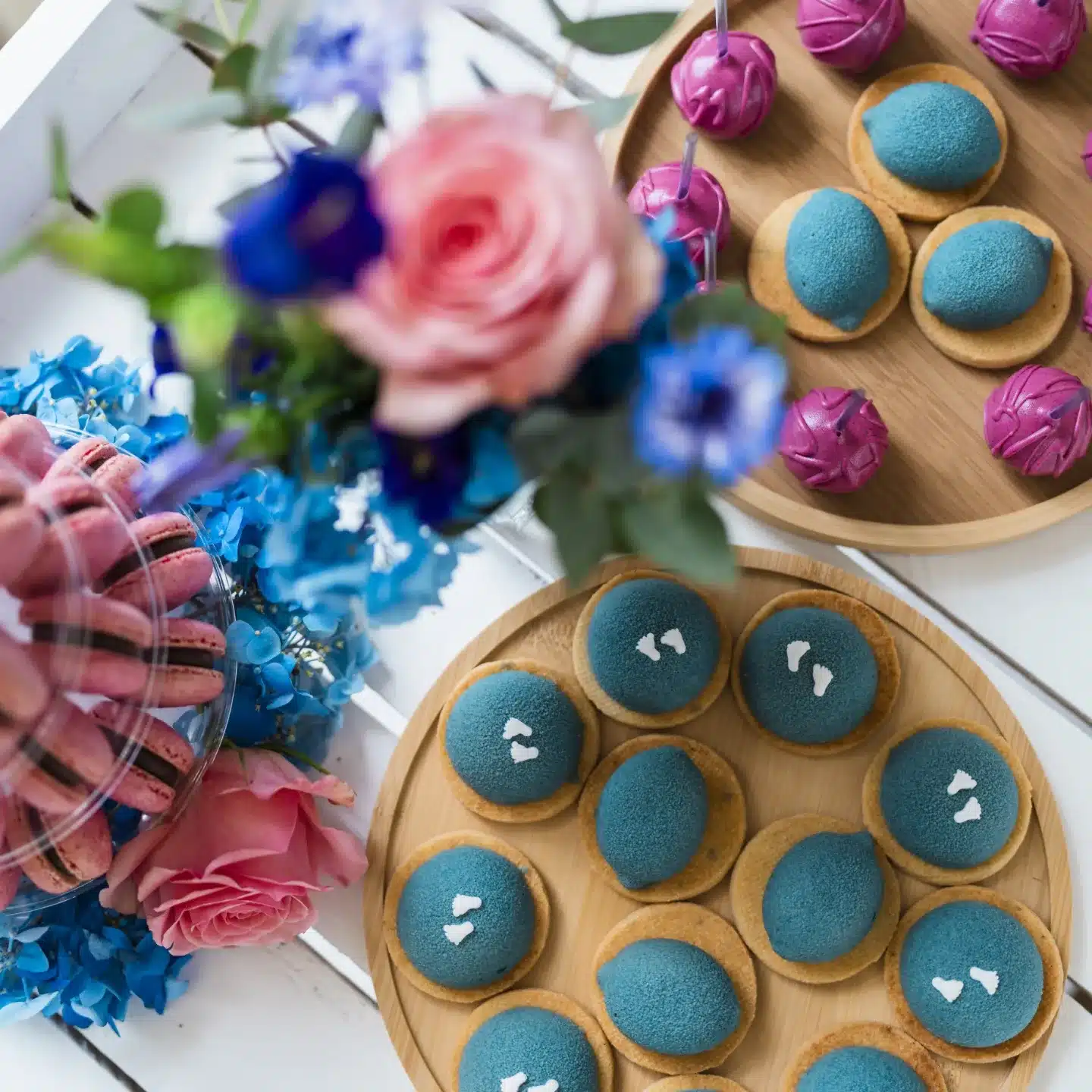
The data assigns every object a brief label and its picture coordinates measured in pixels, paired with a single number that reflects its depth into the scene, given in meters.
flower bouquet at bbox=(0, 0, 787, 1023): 0.36
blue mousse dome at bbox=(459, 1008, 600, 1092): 0.79
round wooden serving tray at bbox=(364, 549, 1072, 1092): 0.82
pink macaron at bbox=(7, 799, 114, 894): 0.59
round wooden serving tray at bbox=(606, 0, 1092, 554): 0.85
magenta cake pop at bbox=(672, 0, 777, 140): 0.82
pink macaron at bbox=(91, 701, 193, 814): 0.58
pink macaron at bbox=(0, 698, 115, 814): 0.52
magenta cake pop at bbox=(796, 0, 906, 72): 0.82
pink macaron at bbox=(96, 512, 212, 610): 0.57
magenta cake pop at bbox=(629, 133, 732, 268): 0.80
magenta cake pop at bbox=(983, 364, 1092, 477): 0.80
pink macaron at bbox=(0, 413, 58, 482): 0.57
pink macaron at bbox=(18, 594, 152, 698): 0.51
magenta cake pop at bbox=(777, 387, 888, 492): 0.80
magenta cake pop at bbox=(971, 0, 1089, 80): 0.82
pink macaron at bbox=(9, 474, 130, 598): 0.51
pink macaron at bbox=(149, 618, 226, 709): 0.60
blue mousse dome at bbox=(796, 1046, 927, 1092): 0.79
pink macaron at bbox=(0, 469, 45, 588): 0.50
